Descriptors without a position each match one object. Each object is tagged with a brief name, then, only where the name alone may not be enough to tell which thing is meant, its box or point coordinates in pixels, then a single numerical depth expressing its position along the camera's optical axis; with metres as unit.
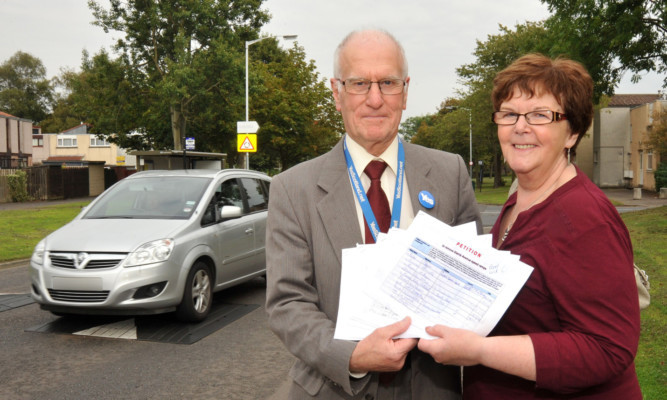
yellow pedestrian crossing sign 21.11
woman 1.60
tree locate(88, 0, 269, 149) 28.27
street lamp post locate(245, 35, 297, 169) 26.61
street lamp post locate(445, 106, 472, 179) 49.69
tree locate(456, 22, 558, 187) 42.99
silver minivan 6.16
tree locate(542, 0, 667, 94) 15.10
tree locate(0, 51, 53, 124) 76.19
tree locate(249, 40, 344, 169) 38.69
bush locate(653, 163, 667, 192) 33.72
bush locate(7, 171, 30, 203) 29.06
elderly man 1.84
